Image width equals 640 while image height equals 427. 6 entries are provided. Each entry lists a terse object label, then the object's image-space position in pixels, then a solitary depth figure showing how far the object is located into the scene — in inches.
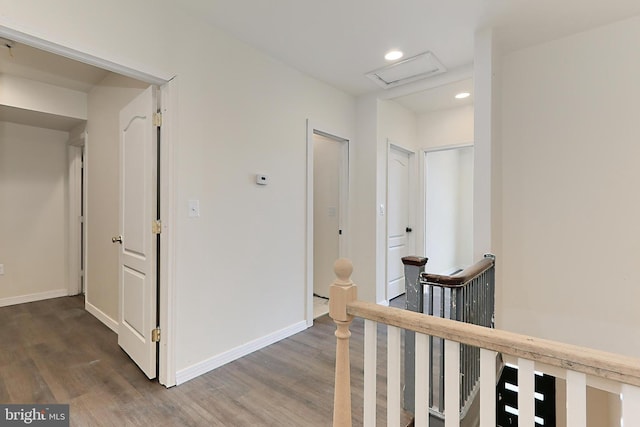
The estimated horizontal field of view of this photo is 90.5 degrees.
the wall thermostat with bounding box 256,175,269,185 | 104.9
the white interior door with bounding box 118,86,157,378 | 85.4
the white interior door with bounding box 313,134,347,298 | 149.3
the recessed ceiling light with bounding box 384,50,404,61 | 107.0
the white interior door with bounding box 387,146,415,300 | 157.2
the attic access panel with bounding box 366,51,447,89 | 111.6
